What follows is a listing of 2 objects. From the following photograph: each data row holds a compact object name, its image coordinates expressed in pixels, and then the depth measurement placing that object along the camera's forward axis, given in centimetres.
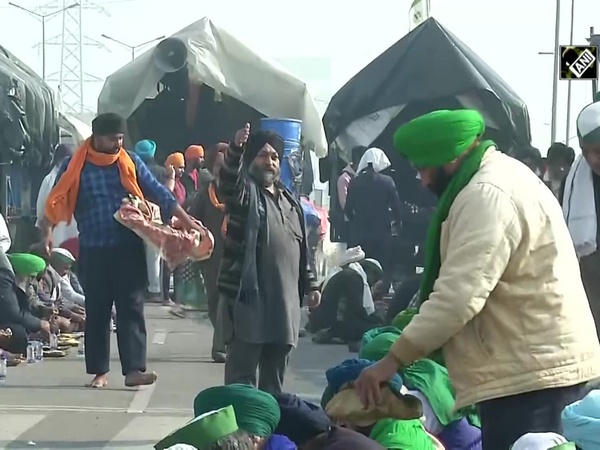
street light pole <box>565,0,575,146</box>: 4681
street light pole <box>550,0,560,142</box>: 4466
